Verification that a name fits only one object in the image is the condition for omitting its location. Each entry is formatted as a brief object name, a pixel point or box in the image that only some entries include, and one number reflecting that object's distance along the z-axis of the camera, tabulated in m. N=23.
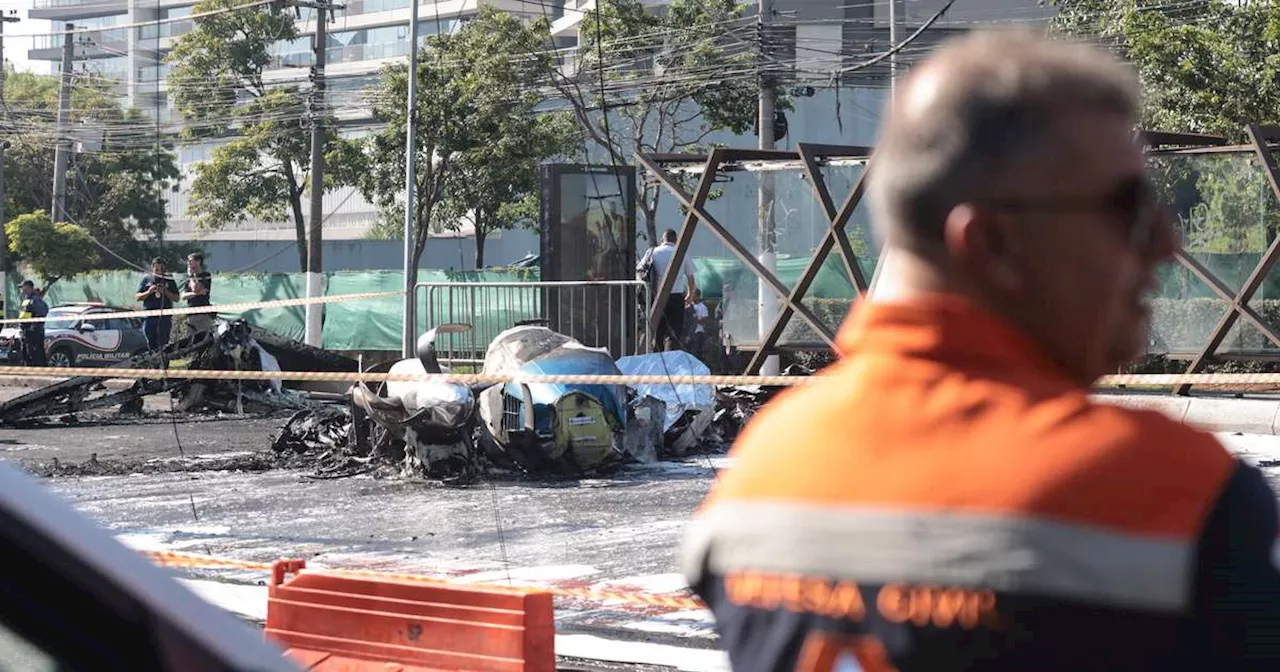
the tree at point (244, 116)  47.00
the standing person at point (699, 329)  16.27
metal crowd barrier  15.39
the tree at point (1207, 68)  18.22
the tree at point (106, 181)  52.16
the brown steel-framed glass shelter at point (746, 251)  15.20
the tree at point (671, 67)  34.03
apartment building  46.38
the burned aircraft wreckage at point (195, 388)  16.44
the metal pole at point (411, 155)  27.38
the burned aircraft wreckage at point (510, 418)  11.14
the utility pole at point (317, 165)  33.12
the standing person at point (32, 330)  27.36
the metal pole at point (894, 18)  25.73
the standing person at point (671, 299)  15.89
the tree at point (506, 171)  37.00
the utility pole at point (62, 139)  41.53
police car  28.64
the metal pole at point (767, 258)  16.98
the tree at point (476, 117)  35.81
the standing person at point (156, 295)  18.12
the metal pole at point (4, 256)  38.88
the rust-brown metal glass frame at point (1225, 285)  14.15
